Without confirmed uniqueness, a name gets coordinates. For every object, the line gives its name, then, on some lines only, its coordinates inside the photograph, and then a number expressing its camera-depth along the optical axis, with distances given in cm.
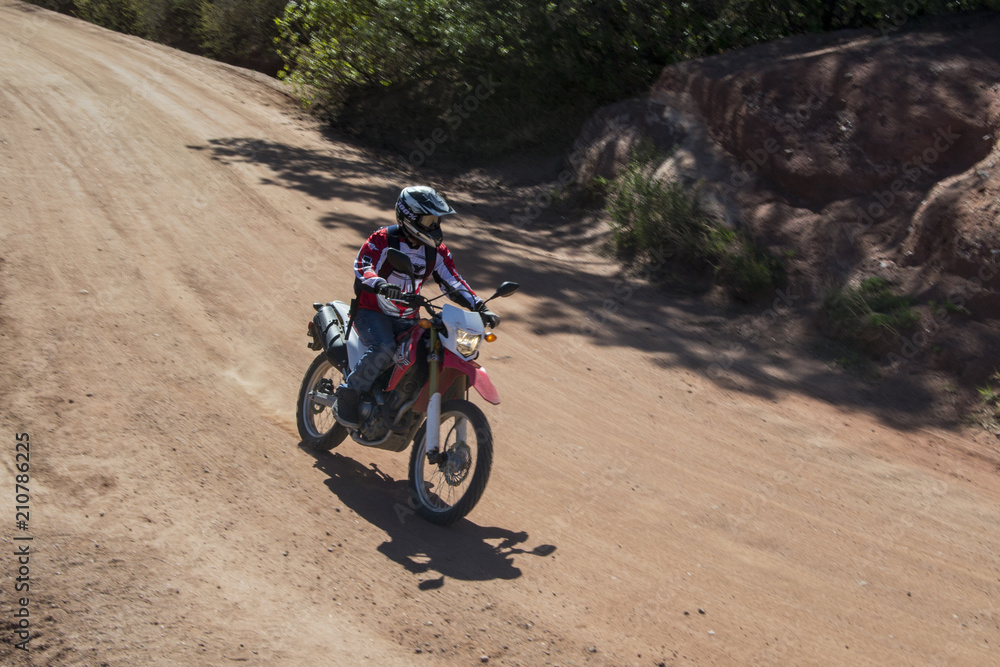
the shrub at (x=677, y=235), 1044
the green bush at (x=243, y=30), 2241
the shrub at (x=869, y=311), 888
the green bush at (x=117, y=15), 2606
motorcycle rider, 519
